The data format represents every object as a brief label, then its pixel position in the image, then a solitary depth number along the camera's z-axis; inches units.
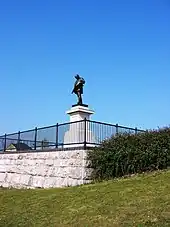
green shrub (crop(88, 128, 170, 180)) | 492.1
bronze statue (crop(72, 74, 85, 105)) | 715.5
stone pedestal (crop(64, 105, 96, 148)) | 547.3
